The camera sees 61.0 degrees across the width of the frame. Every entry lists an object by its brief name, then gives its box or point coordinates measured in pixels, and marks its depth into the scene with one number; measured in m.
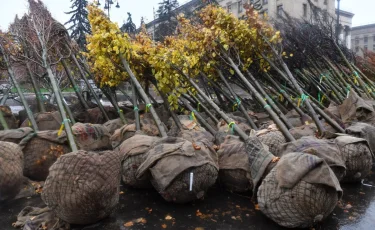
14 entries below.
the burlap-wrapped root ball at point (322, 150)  3.81
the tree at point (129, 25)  32.91
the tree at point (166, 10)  32.31
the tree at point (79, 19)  32.12
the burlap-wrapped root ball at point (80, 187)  3.24
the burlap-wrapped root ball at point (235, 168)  4.15
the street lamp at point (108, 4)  19.43
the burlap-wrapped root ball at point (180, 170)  3.72
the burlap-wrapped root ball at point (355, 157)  4.49
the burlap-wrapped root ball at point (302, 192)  3.12
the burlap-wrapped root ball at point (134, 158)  4.33
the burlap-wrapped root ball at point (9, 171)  4.09
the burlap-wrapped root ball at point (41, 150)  4.80
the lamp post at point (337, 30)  9.83
